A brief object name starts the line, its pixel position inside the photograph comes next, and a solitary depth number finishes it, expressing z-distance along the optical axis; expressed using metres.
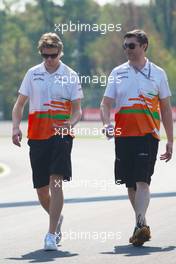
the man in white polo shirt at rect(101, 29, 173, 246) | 18.95
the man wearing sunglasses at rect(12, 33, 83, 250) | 18.59
